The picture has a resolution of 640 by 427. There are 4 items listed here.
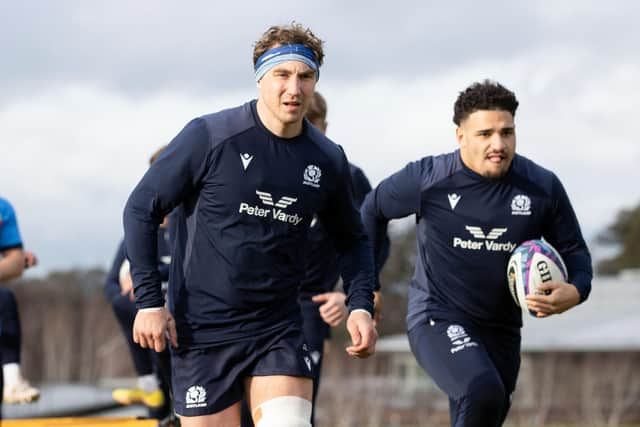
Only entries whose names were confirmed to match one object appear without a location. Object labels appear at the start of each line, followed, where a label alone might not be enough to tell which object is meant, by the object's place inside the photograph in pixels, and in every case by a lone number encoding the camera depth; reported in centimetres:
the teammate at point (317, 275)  1767
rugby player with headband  1216
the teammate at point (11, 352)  1887
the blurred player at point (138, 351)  2067
